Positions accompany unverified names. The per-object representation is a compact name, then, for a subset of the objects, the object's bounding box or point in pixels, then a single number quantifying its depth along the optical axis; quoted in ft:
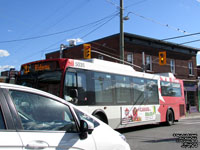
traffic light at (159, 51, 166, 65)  70.04
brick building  86.79
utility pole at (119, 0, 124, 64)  59.09
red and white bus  28.73
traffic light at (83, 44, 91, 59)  60.54
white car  8.61
